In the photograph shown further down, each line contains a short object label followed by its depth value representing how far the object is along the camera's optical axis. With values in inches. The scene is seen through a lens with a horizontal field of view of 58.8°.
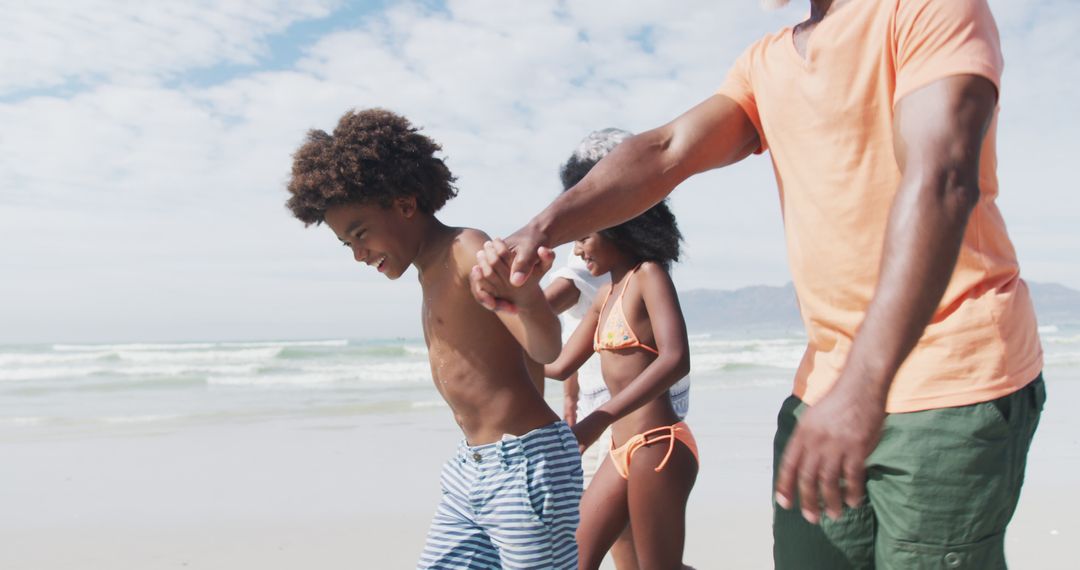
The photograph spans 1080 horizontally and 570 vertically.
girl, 115.0
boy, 102.3
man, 48.8
